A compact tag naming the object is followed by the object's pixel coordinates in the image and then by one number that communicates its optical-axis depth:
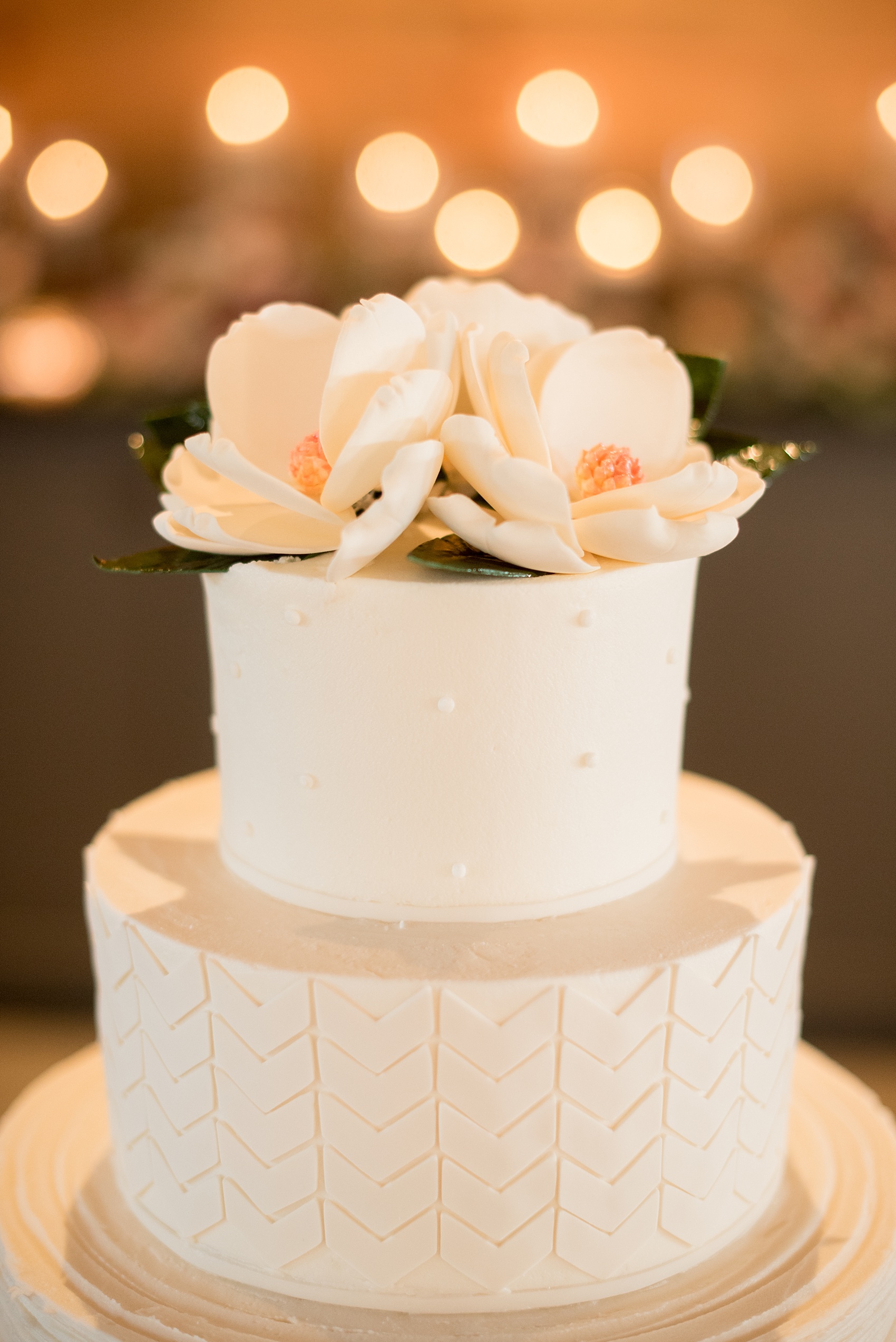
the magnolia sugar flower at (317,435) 0.65
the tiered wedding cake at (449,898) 0.67
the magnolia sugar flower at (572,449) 0.65
